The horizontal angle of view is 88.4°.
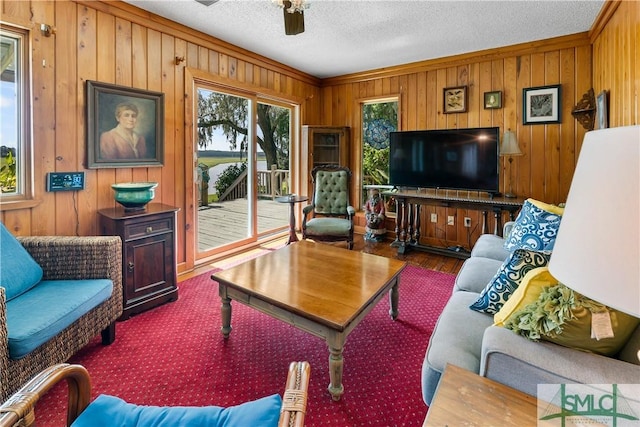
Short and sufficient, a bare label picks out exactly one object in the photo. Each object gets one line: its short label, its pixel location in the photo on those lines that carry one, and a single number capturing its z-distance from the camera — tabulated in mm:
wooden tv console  3629
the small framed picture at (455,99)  4211
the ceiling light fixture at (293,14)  2100
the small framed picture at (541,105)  3676
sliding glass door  3877
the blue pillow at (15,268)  1825
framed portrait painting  2723
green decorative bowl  2652
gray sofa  945
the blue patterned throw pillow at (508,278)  1513
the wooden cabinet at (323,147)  5113
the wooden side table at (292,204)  4240
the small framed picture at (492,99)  3992
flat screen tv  3777
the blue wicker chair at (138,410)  728
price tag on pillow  921
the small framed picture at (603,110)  2830
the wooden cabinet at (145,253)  2496
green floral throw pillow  1011
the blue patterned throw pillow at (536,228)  2123
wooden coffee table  1700
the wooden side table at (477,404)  827
